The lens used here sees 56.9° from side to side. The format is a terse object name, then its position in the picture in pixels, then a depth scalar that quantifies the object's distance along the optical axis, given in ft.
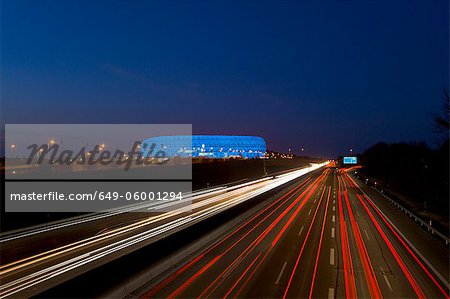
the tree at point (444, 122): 120.20
